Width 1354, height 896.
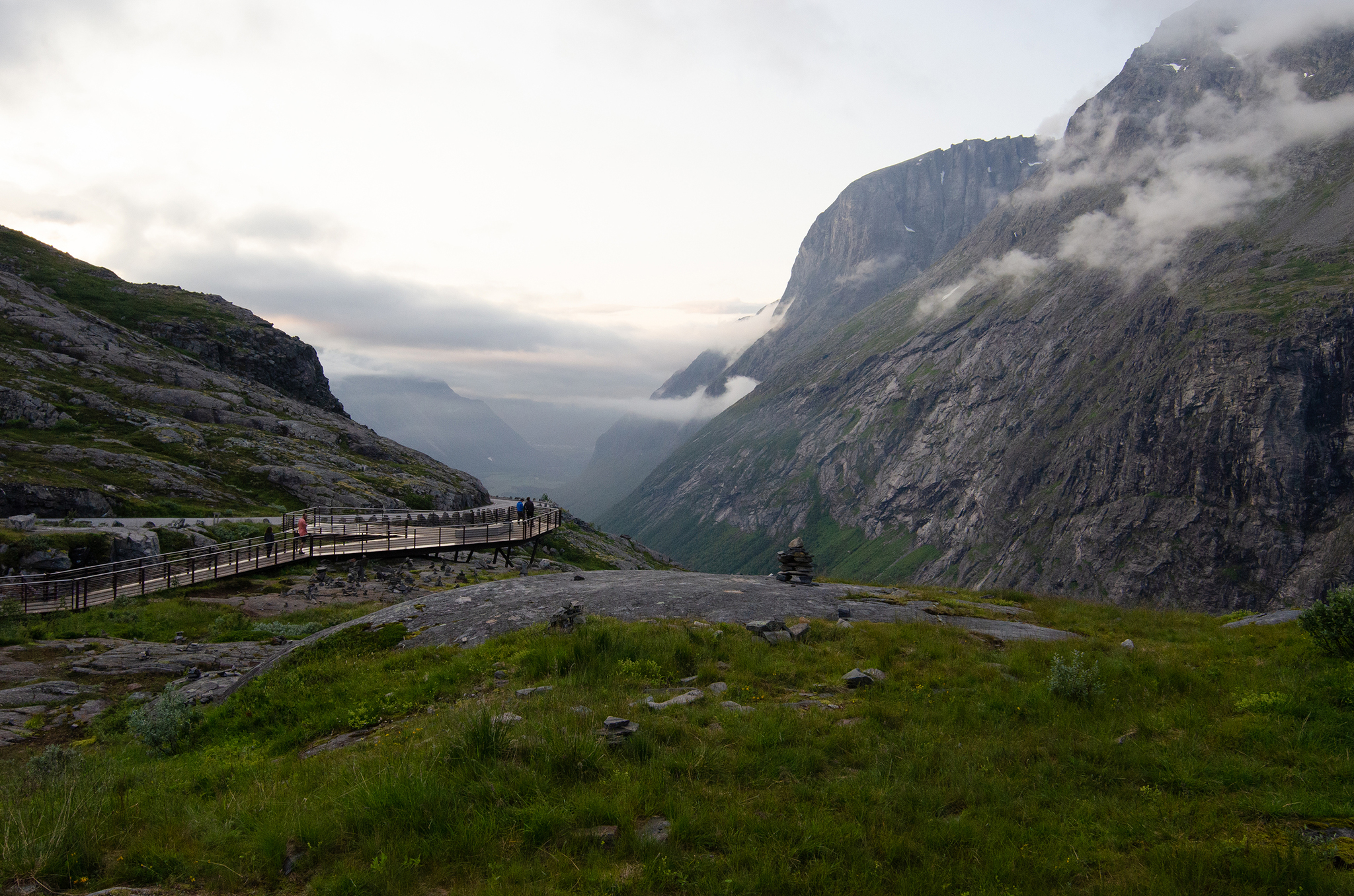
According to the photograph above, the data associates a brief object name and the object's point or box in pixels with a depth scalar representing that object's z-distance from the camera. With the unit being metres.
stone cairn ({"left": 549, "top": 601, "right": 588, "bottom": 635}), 16.97
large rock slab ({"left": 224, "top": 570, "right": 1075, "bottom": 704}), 18.97
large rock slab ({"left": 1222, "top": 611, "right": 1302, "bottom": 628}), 19.53
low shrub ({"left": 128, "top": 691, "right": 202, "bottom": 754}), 13.88
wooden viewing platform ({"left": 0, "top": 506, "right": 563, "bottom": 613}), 28.03
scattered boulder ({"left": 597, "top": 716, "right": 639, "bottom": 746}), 10.62
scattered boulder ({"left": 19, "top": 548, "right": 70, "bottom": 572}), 30.58
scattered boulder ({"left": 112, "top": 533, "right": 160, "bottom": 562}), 34.84
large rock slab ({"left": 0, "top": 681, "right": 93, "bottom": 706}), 17.27
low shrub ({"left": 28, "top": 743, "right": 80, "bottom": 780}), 10.86
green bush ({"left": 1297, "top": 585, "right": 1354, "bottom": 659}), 13.85
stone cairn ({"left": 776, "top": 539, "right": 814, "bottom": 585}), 26.19
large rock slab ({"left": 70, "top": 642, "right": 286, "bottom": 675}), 20.45
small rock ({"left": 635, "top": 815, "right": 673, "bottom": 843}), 8.35
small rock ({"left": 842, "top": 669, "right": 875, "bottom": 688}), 13.93
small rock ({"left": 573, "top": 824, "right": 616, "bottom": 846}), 8.36
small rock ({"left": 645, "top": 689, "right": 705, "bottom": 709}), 12.21
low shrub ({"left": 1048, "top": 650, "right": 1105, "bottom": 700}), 12.77
